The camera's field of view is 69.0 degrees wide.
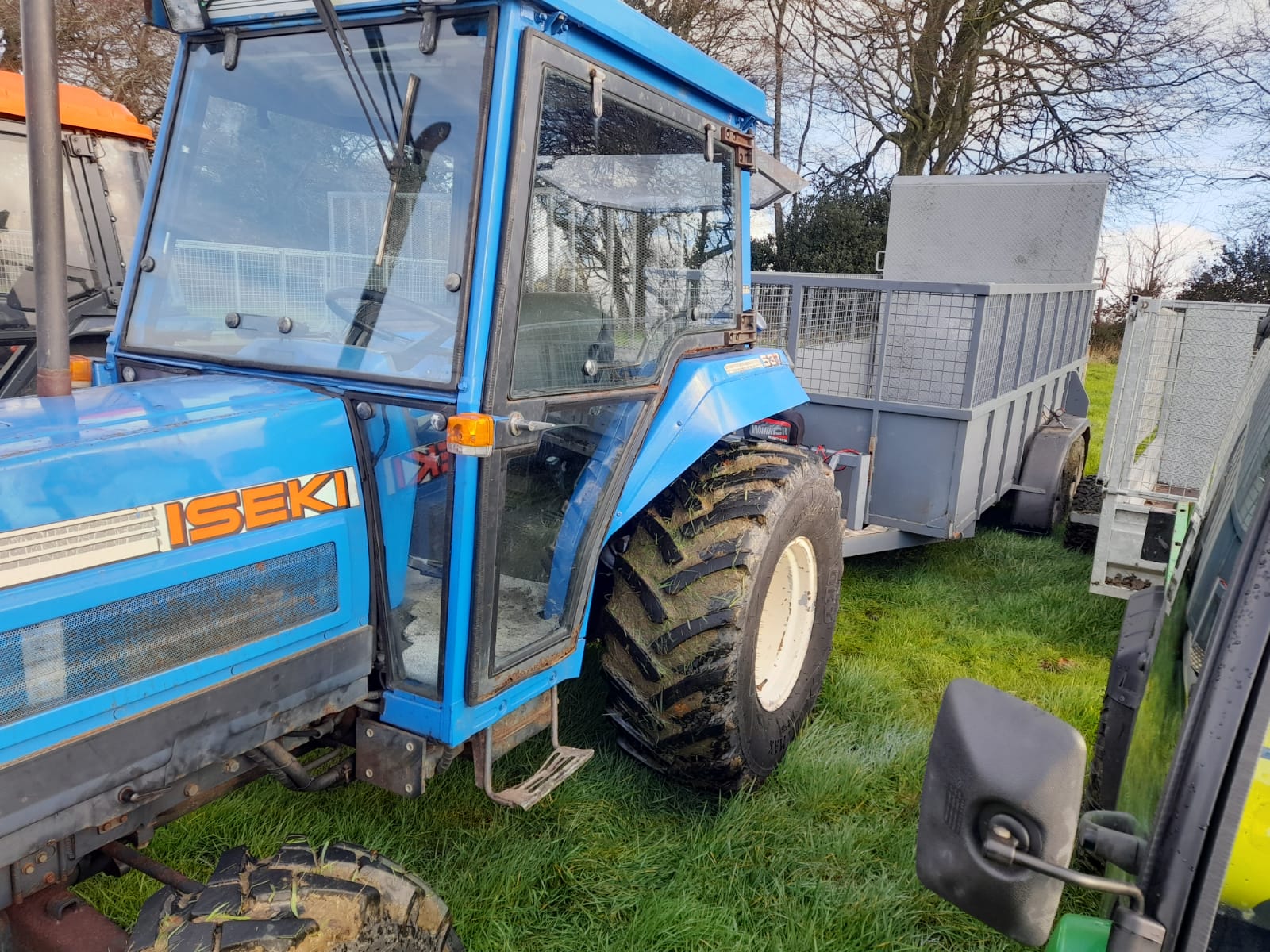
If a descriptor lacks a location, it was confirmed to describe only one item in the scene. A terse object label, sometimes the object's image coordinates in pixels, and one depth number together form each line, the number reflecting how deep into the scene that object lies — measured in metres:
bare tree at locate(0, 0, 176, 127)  11.51
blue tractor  1.66
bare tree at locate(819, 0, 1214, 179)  14.57
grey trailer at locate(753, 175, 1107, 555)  4.59
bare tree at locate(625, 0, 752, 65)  13.28
